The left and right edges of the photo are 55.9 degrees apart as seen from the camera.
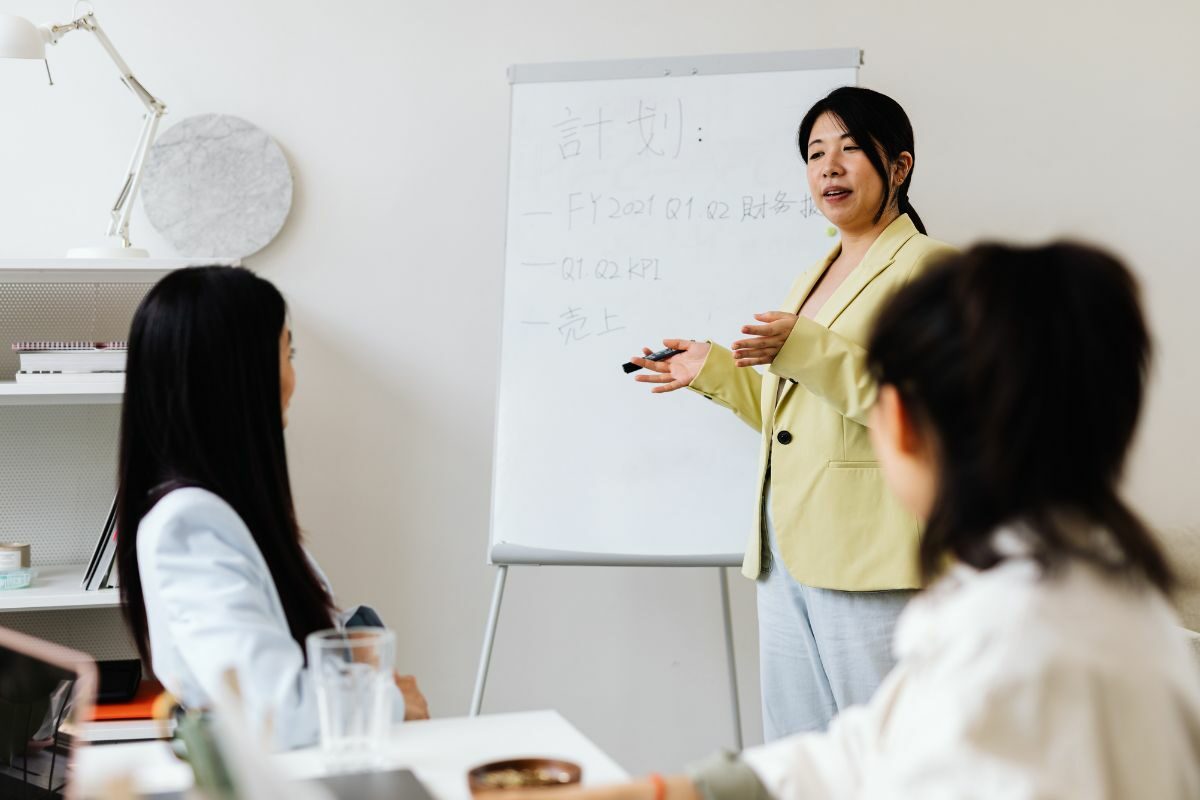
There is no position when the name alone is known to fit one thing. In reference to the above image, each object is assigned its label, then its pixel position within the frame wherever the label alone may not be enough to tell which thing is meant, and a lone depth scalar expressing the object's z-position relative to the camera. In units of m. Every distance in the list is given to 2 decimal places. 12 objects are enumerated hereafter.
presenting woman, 1.84
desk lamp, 2.19
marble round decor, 2.63
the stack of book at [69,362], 2.29
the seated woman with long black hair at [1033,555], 0.73
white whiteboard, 2.35
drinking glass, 1.03
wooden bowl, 1.00
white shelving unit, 2.57
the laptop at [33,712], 0.92
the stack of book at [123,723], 2.19
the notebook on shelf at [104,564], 2.27
